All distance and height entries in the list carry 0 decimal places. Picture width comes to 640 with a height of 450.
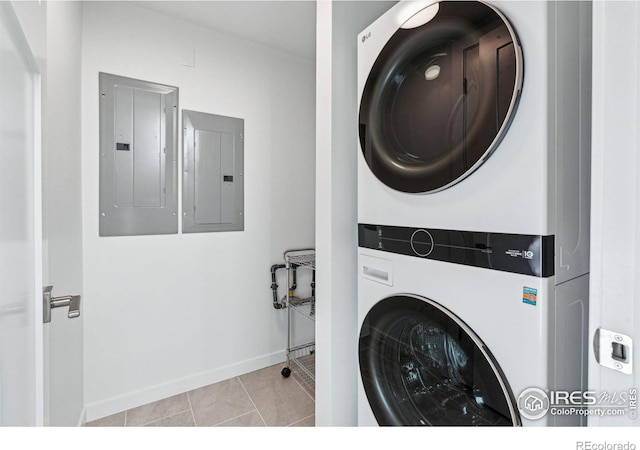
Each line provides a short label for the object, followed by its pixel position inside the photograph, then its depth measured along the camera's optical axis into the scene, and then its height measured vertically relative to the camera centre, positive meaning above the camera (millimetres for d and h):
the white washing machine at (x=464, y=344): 686 -336
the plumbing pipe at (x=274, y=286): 2311 -503
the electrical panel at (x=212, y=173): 1974 +343
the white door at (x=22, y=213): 459 +18
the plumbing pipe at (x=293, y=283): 2365 -495
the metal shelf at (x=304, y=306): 2322 -691
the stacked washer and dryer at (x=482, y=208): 679 +38
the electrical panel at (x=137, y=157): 1743 +402
